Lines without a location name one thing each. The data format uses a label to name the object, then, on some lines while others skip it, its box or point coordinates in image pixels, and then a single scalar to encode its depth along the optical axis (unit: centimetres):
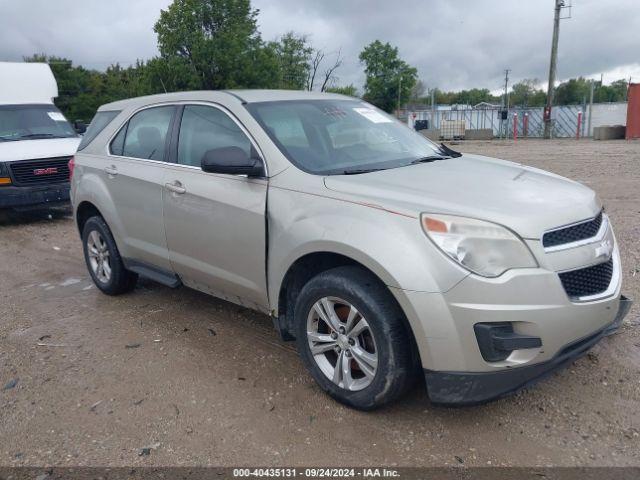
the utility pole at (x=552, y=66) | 3525
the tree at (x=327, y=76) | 3884
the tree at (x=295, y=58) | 3769
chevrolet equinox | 282
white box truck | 958
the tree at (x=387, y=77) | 5541
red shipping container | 2934
